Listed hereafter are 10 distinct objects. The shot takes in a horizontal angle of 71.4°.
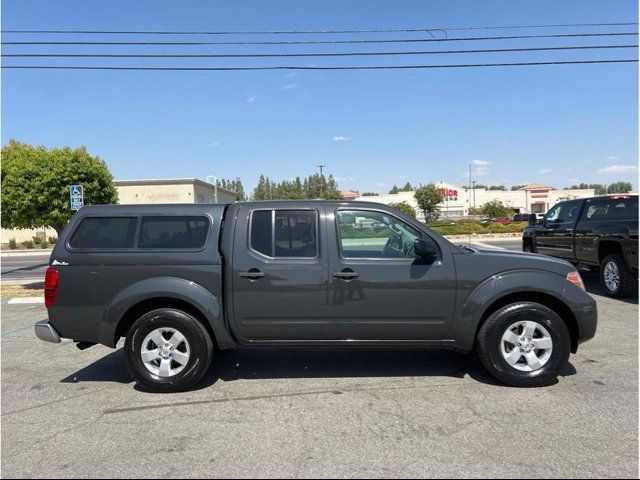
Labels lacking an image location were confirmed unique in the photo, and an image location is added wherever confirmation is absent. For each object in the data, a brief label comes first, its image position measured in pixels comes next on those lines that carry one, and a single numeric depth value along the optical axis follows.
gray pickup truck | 4.25
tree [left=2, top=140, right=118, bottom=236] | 10.79
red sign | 87.36
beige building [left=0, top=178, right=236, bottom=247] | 39.75
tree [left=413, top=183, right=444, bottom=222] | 55.28
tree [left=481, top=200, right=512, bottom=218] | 62.91
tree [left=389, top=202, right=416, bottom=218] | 48.81
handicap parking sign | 9.34
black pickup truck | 7.91
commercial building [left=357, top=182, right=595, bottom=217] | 91.56
